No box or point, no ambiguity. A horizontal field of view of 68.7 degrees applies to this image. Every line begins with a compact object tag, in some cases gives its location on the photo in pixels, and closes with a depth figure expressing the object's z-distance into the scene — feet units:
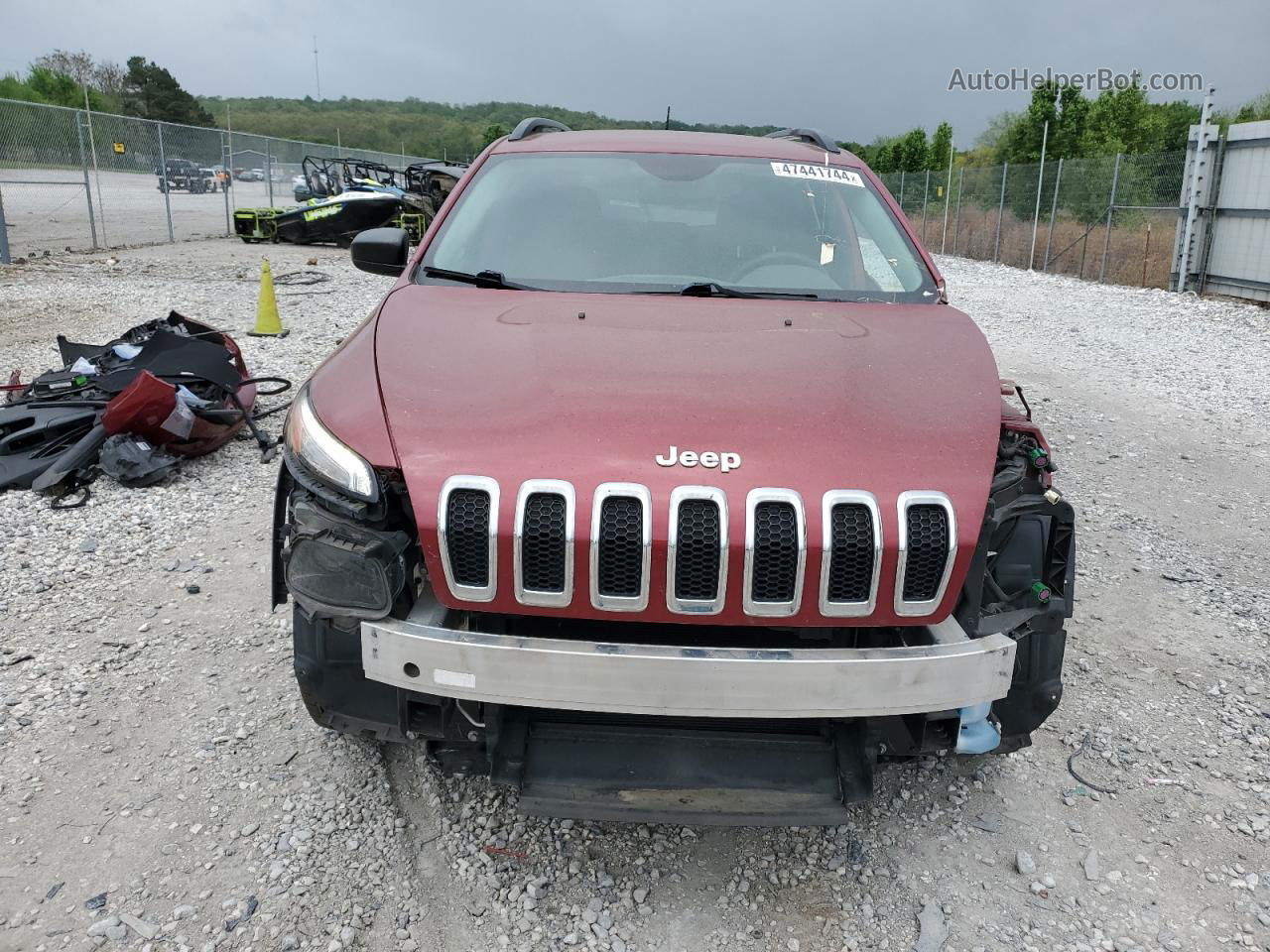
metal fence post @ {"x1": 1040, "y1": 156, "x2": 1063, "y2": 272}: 66.69
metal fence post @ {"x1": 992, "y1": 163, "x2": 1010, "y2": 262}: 75.41
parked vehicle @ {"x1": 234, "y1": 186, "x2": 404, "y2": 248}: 59.77
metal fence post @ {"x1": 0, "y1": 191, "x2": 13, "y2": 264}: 44.29
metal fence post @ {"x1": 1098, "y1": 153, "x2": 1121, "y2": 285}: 58.29
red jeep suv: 6.75
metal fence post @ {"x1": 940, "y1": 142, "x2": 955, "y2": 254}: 86.58
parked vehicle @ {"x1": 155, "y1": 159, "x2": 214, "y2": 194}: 63.96
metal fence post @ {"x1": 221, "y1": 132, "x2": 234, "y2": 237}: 71.46
